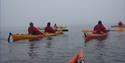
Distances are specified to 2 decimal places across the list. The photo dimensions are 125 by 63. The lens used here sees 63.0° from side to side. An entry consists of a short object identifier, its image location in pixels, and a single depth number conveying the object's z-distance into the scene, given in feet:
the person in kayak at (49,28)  41.43
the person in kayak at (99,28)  38.65
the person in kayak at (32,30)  35.61
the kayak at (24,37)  32.68
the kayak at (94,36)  31.62
